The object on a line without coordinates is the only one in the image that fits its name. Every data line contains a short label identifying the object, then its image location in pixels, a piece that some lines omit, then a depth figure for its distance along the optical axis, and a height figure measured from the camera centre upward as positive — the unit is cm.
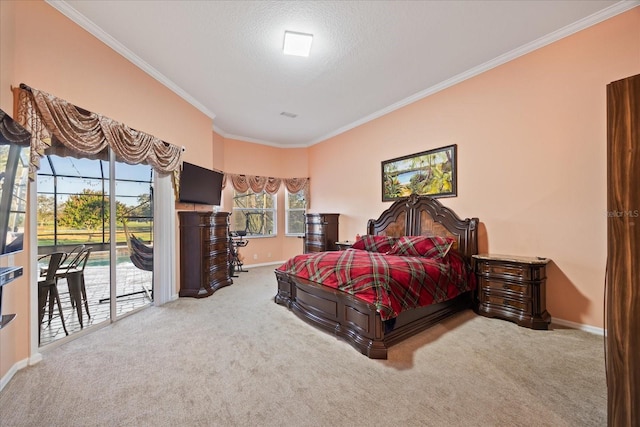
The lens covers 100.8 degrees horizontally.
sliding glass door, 255 -22
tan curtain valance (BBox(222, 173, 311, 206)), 597 +74
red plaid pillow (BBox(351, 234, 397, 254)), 397 -46
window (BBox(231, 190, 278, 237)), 623 +3
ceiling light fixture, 278 +186
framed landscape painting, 383 +62
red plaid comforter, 239 -65
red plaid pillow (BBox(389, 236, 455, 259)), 332 -43
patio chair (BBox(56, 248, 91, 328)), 277 -67
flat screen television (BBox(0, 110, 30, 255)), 148 +20
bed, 234 -87
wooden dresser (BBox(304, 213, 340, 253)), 544 -36
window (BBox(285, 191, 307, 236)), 680 +0
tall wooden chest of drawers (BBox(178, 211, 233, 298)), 398 -60
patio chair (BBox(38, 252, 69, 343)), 245 -66
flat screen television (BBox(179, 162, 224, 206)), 402 +49
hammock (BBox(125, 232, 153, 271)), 343 -51
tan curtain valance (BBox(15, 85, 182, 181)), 210 +80
